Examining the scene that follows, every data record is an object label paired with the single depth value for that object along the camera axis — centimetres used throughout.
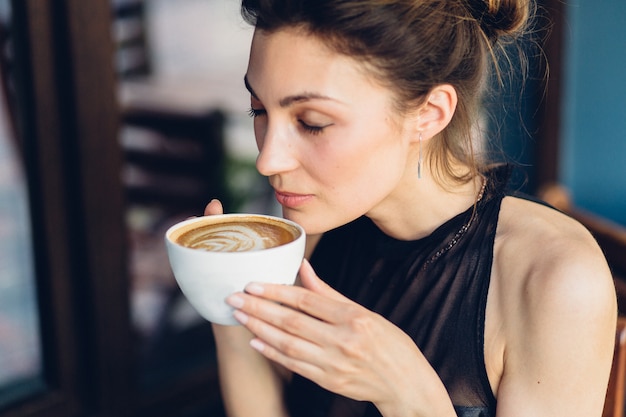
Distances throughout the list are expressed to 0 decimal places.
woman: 99
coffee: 100
